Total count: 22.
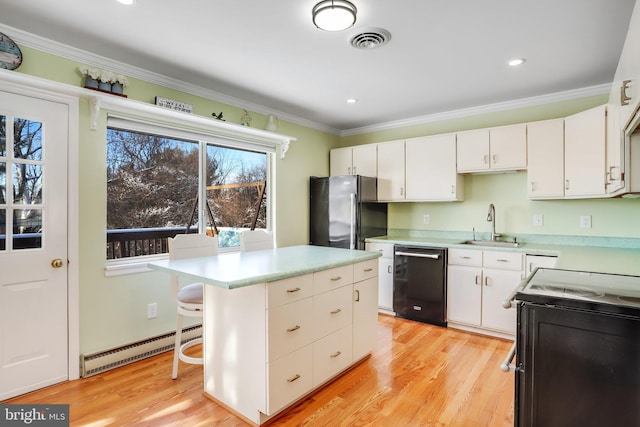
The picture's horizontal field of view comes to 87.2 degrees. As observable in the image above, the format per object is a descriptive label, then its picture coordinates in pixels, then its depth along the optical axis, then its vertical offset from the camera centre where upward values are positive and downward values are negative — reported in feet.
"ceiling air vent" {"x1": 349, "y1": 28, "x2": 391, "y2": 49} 7.16 +3.83
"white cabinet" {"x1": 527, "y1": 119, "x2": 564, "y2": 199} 10.10 +1.63
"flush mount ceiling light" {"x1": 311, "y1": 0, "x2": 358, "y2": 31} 6.13 +3.68
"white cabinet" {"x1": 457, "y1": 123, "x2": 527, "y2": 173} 10.82 +2.12
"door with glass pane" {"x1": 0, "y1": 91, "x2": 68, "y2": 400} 7.03 -0.72
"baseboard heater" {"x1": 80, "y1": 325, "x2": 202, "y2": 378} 8.07 -3.71
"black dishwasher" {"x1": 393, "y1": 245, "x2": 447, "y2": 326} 11.49 -2.55
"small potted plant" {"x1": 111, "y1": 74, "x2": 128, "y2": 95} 8.42 +3.24
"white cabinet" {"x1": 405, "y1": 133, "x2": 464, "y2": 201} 12.17 +1.59
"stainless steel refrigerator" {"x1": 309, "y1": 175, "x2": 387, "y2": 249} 12.94 +0.02
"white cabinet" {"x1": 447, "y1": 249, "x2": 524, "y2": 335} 10.39 -2.43
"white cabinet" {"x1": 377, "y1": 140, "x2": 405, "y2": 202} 13.34 +1.64
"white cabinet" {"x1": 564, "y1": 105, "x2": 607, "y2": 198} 9.16 +1.67
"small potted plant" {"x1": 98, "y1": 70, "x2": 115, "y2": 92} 8.23 +3.24
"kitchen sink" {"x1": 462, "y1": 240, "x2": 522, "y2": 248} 11.23 -1.08
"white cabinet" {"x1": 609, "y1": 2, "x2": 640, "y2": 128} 4.50 +2.18
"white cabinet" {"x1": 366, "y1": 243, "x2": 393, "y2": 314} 12.75 -2.51
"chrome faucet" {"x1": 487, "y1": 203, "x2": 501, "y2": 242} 12.00 -0.26
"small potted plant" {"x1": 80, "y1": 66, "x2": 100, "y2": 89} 8.04 +3.27
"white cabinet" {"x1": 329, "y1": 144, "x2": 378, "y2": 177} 14.08 +2.24
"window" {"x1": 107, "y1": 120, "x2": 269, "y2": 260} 9.19 +0.75
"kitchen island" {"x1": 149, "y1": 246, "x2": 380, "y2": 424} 6.07 -2.28
